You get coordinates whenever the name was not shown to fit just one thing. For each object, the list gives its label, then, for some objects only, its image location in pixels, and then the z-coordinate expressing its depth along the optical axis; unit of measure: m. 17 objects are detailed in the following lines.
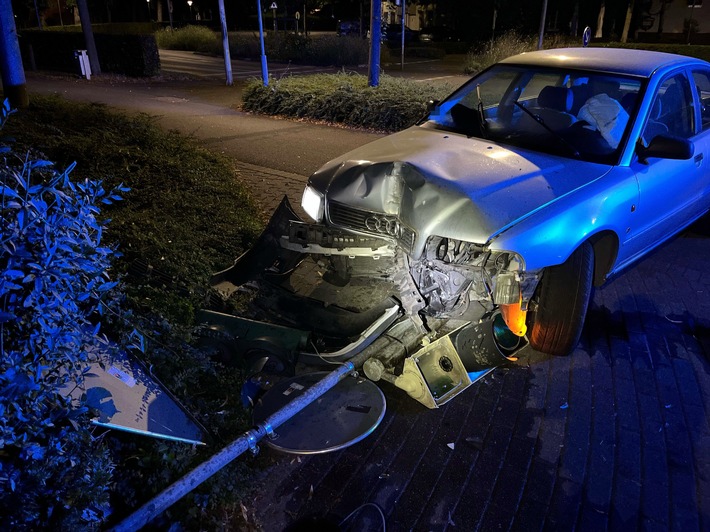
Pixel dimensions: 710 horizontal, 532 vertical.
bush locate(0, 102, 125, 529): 1.84
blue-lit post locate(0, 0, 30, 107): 10.30
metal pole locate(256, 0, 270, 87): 13.72
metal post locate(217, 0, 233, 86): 16.13
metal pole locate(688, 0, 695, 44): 29.37
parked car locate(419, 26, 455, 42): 35.71
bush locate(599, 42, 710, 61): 22.19
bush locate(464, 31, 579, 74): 18.72
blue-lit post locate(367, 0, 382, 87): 12.39
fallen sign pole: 2.24
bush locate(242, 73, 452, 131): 10.84
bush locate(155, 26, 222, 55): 28.50
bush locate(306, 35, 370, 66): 22.77
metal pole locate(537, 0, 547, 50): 18.66
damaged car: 3.29
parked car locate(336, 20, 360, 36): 33.00
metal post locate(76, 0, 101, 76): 17.48
